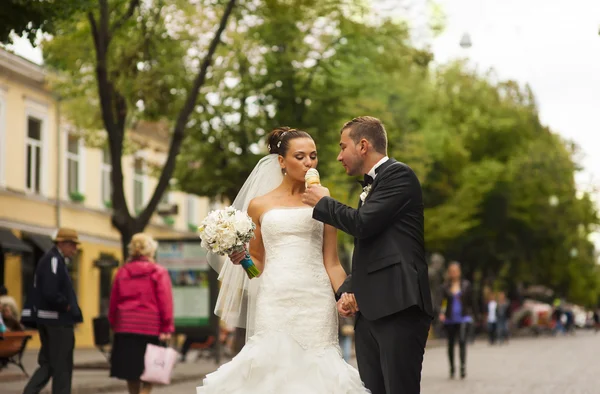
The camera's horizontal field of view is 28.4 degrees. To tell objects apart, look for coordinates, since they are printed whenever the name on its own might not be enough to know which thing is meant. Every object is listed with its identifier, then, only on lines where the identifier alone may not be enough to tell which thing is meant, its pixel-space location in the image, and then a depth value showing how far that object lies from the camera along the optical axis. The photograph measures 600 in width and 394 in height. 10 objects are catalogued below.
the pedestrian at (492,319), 44.97
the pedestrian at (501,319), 45.02
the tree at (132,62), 20.05
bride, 7.07
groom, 6.39
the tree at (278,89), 27.31
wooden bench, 18.27
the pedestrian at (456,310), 20.11
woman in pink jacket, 12.98
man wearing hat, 11.94
